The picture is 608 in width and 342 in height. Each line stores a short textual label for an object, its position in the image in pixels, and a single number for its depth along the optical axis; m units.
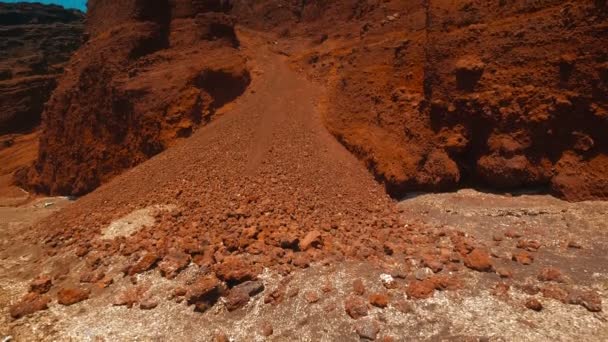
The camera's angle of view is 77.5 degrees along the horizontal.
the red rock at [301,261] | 4.41
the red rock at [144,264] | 4.76
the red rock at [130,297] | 4.23
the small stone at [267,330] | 3.55
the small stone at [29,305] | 4.27
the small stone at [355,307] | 3.58
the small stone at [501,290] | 3.59
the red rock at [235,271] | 4.25
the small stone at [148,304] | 4.11
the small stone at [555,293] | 3.43
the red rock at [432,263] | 4.09
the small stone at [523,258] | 4.02
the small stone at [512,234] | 4.53
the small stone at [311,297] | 3.84
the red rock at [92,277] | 4.79
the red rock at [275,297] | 3.94
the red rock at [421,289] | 3.71
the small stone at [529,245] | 4.24
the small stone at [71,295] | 4.42
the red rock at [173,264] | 4.60
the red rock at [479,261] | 4.00
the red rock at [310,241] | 4.69
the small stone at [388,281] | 3.92
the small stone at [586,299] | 3.25
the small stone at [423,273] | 4.00
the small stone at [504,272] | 3.84
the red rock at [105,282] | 4.63
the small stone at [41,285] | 4.71
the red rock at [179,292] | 4.22
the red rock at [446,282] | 3.78
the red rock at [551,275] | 3.69
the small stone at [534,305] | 3.33
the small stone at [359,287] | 3.86
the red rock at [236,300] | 3.94
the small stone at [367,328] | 3.33
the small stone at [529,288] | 3.56
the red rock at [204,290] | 4.03
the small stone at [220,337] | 3.50
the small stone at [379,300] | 3.65
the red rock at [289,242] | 4.74
